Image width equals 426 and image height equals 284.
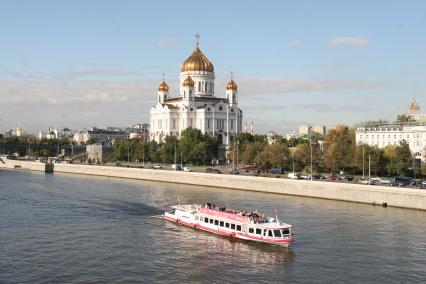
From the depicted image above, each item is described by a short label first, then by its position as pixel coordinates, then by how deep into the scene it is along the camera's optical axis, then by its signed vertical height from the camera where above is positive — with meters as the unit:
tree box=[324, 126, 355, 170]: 78.12 +1.25
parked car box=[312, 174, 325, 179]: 72.47 -1.42
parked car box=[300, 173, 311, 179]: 72.16 -1.42
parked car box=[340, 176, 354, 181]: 69.16 -1.56
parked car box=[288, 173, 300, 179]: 71.35 -1.40
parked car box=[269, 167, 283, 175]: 84.80 -0.96
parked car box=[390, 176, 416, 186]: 62.58 -1.75
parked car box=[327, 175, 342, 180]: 69.59 -1.51
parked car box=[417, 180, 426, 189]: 58.94 -2.05
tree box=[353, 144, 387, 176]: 73.75 +0.75
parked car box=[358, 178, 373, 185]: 61.87 -1.75
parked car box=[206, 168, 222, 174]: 84.50 -1.01
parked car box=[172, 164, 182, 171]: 94.50 -0.51
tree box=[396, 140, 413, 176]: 71.69 +0.51
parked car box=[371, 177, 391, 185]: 63.59 -1.72
